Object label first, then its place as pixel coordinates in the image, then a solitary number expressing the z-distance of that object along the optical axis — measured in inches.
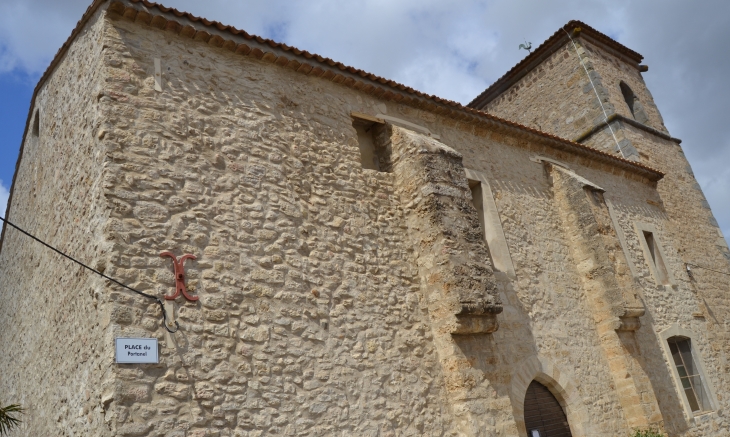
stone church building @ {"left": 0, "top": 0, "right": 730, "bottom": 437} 198.7
